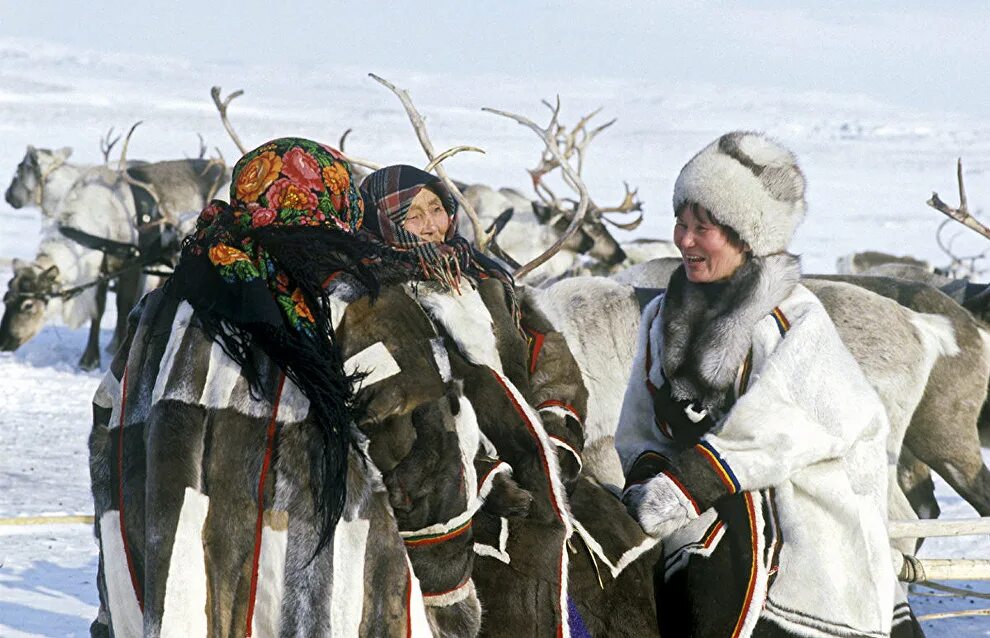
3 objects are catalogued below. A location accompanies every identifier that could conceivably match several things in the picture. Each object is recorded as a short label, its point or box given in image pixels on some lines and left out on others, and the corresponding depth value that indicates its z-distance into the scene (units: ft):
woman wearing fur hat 17.03
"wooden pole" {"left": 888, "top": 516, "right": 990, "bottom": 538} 20.35
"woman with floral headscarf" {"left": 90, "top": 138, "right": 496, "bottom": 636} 15.40
